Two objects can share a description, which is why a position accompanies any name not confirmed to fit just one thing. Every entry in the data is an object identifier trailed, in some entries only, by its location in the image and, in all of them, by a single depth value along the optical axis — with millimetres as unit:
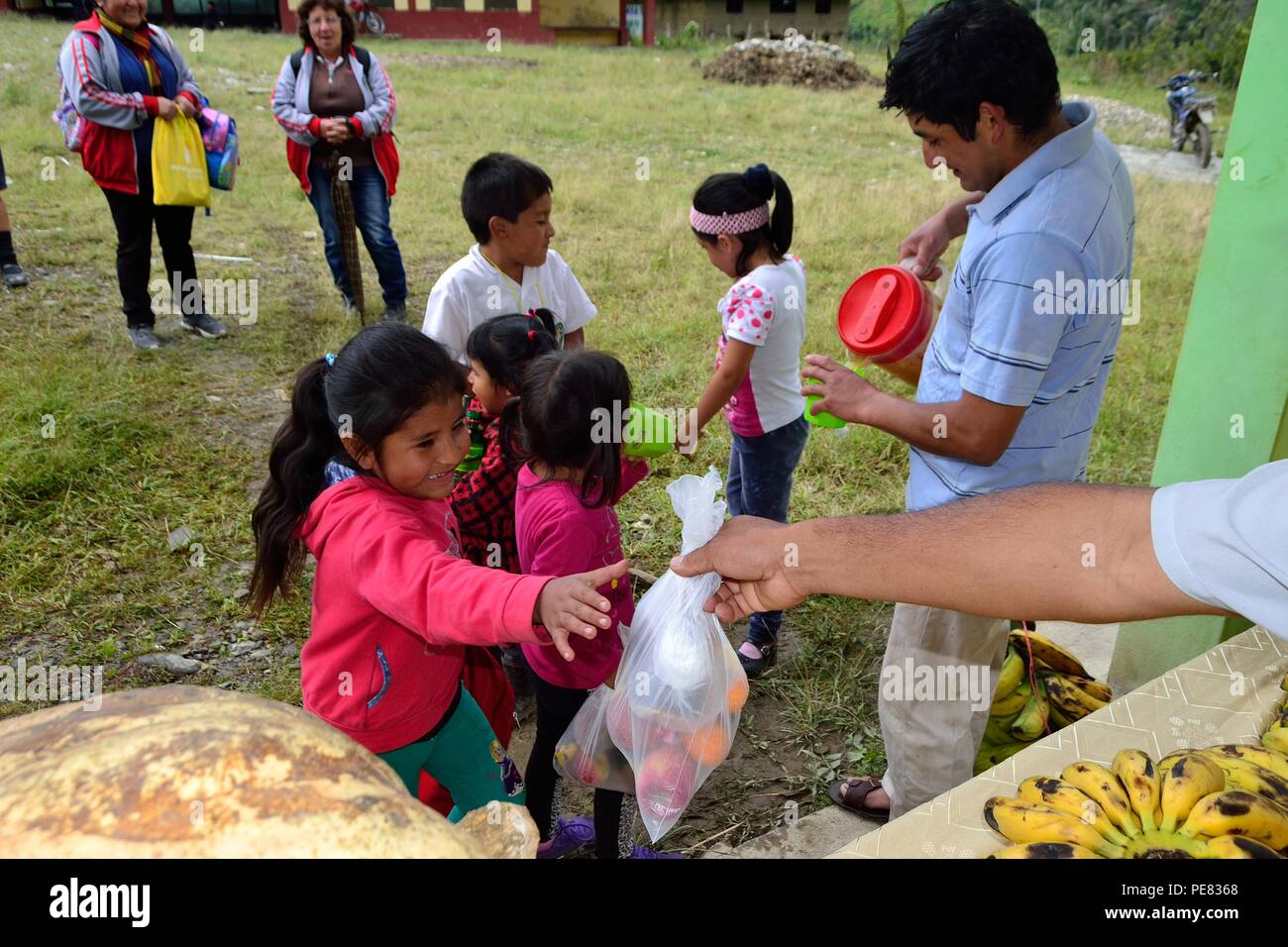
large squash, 839
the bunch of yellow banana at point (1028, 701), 2672
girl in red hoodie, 1775
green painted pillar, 2609
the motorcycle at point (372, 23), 18281
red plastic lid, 2539
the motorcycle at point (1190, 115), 12859
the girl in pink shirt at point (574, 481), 2172
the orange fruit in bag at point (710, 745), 2104
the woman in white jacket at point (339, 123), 5555
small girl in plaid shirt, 2656
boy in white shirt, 3084
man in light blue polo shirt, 1966
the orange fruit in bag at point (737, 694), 2176
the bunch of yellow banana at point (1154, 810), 1427
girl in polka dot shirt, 3021
